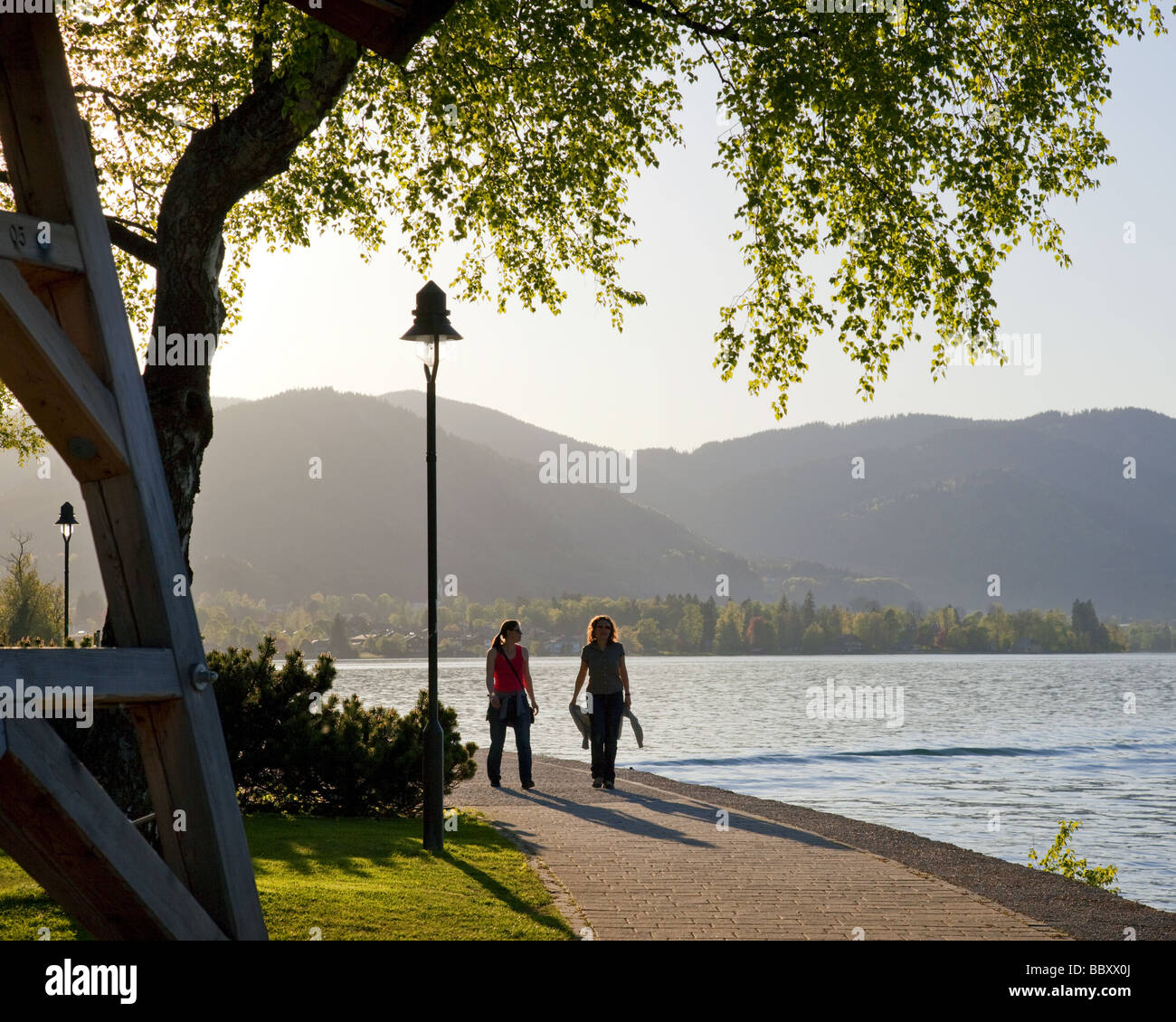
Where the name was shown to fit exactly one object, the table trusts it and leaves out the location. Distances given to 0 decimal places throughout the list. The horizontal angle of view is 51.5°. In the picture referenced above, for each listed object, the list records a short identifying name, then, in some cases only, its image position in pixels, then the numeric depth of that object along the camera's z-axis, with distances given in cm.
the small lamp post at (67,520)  2903
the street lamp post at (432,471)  1002
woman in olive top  1427
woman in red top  1445
